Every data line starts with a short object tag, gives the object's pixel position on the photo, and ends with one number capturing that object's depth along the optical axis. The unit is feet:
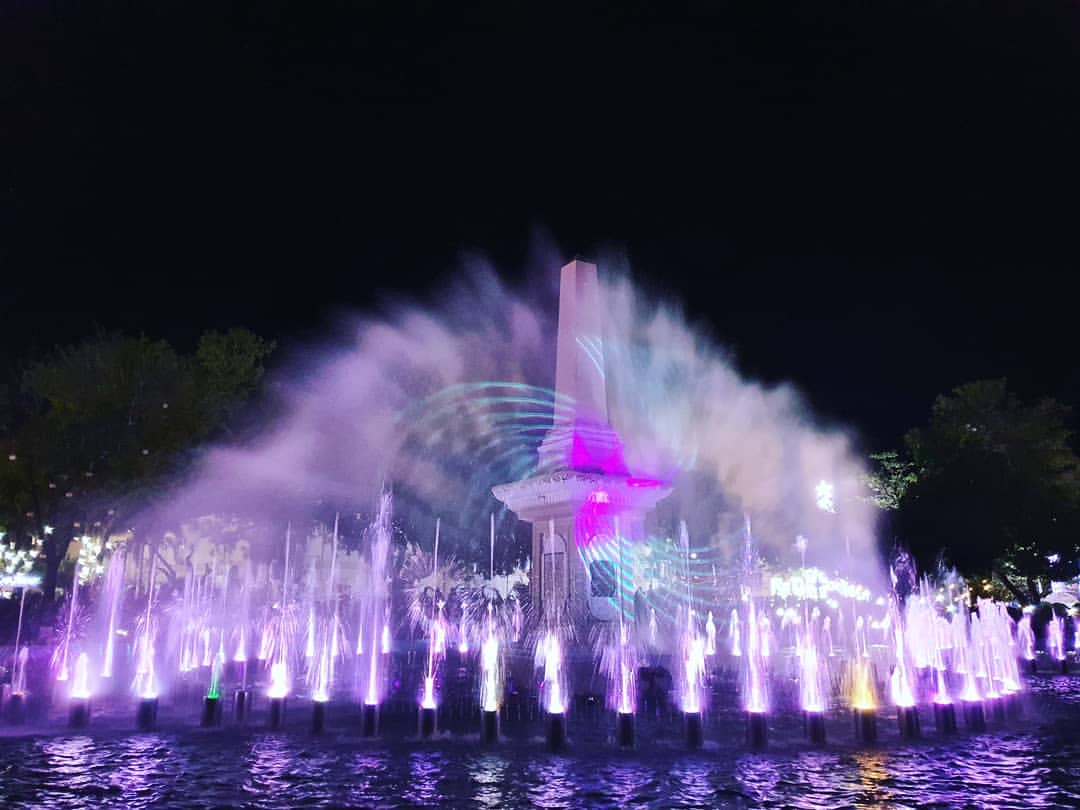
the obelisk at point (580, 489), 64.69
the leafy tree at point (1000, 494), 125.39
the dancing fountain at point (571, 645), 42.06
